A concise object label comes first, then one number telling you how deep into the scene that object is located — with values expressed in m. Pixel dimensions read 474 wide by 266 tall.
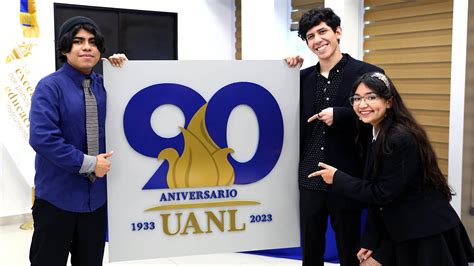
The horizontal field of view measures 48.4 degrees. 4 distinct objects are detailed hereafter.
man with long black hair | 1.95
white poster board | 2.27
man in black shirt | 2.17
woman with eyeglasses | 1.87
